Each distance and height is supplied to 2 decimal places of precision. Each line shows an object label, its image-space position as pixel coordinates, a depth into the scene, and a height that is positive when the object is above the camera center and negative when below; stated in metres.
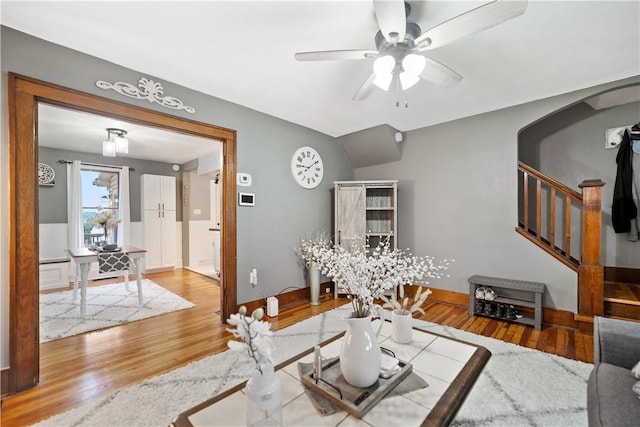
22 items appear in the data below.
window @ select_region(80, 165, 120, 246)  5.10 +0.30
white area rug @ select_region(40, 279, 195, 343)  2.82 -1.19
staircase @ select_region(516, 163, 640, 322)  2.49 -0.33
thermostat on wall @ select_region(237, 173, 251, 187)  3.05 +0.38
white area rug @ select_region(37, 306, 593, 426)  1.54 -1.17
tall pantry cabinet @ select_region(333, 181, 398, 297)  3.81 -0.01
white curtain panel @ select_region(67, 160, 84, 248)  4.81 +0.10
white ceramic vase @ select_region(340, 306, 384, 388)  1.11 -0.60
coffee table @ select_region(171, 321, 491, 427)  0.96 -0.75
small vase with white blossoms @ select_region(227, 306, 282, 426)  0.89 -0.54
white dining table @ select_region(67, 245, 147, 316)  3.14 -0.59
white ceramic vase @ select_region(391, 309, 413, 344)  1.55 -0.67
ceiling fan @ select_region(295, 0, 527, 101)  1.29 +0.97
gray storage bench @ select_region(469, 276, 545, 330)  2.71 -0.91
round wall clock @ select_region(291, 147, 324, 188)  3.66 +0.63
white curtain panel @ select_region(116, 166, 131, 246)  5.32 +0.05
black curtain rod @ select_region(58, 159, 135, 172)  4.79 +0.91
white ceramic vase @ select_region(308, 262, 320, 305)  3.58 -0.98
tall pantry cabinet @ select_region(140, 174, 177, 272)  5.55 -0.16
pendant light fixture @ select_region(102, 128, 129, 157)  3.63 +0.92
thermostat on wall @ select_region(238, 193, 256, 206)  3.05 +0.15
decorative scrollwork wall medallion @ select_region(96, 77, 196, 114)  2.21 +1.04
